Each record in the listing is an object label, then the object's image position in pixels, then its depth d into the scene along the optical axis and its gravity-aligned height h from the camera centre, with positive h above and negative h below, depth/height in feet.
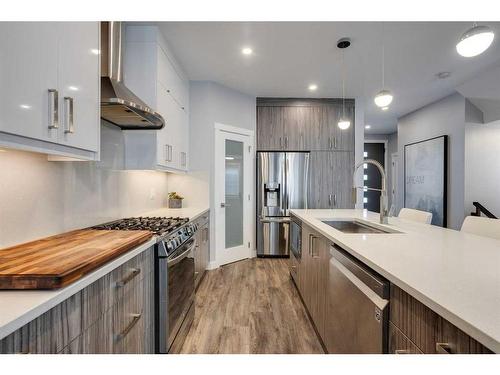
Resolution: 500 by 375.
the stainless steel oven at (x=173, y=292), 5.34 -2.43
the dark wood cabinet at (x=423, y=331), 2.23 -1.43
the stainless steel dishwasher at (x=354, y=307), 3.43 -1.92
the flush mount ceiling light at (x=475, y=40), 5.27 +3.12
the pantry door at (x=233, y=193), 12.75 -0.37
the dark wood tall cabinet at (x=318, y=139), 15.07 +2.84
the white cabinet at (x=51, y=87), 2.90 +1.32
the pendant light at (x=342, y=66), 9.10 +5.19
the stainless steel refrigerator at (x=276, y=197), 14.51 -0.61
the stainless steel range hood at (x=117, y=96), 5.49 +1.95
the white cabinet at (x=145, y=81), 7.86 +3.22
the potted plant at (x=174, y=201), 11.25 -0.68
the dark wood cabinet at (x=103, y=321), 2.40 -1.67
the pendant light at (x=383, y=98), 8.38 +2.94
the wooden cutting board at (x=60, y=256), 2.67 -0.98
